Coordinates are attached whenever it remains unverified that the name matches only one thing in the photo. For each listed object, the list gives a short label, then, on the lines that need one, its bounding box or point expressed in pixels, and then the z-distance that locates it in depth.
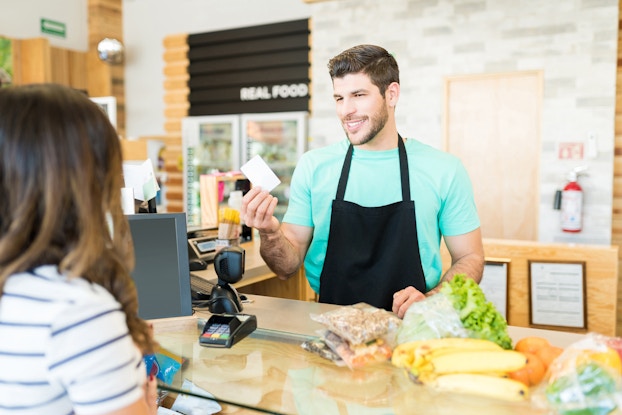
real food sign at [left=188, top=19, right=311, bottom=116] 6.08
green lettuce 1.22
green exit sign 6.89
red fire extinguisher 4.46
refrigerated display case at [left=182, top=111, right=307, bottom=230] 5.94
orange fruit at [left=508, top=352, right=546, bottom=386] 1.10
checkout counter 1.11
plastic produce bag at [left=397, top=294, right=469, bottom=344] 1.22
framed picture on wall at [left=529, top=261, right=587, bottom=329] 3.98
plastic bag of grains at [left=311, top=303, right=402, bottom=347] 1.33
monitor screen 1.58
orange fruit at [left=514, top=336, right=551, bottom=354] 1.21
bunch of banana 1.08
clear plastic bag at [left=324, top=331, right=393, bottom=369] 1.28
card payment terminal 1.49
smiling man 2.17
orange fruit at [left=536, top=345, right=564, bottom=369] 1.15
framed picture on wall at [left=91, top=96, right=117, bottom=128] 4.03
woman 0.75
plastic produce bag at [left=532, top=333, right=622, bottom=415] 1.00
